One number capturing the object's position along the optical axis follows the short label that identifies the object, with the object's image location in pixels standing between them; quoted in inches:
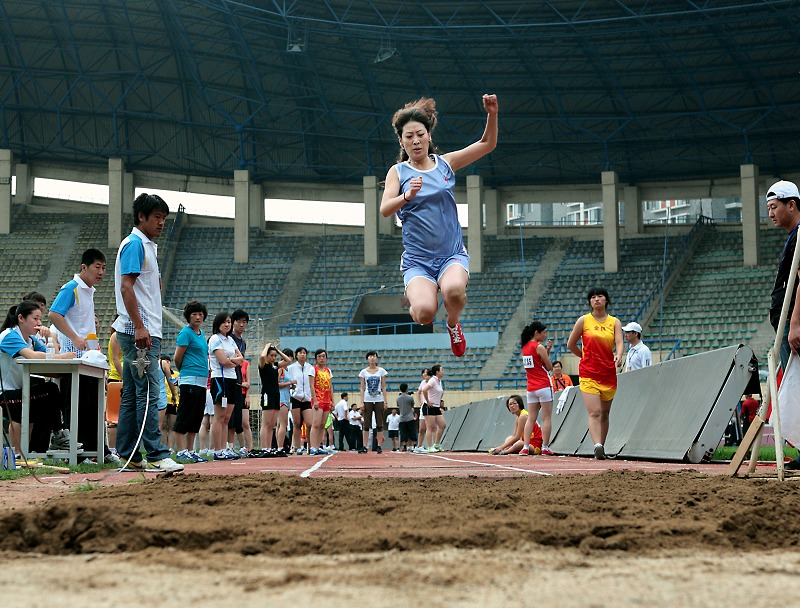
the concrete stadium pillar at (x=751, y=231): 1362.0
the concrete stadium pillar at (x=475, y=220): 1457.9
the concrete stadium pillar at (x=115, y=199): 1473.9
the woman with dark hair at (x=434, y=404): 746.2
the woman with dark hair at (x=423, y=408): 764.6
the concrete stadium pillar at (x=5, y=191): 1493.6
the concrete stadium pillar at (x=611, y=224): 1409.9
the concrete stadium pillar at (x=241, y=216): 1499.8
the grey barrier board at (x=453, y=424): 878.4
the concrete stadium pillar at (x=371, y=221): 1480.1
